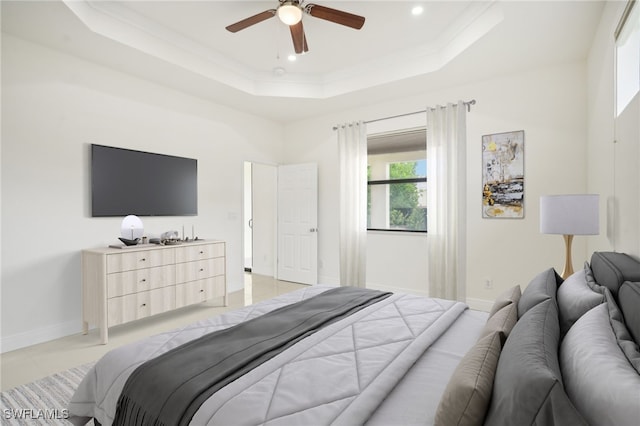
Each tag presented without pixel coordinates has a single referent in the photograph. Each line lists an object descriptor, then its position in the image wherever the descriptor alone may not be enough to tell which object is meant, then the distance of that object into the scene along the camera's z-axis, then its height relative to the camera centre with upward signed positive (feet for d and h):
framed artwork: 12.09 +1.34
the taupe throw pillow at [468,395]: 2.79 -1.56
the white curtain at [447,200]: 12.88 +0.45
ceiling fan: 8.07 +4.85
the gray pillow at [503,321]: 4.08 -1.43
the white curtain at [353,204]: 15.34 +0.37
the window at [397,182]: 15.24 +1.43
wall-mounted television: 11.37 +1.12
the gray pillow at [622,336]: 2.78 -1.19
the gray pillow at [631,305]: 3.34 -1.03
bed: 2.54 -1.91
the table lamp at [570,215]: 7.63 -0.09
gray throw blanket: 3.74 -1.93
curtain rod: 12.83 +4.22
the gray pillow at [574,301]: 4.25 -1.21
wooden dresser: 10.14 -2.26
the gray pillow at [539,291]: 4.56 -1.19
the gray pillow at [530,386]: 2.25 -1.29
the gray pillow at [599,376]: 2.18 -1.24
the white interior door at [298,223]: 17.39 -0.57
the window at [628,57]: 5.60 +2.84
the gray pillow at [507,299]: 5.21 -1.41
